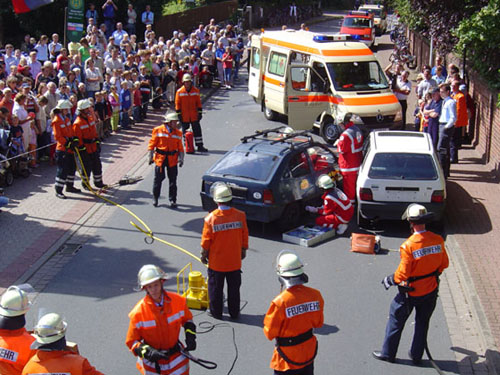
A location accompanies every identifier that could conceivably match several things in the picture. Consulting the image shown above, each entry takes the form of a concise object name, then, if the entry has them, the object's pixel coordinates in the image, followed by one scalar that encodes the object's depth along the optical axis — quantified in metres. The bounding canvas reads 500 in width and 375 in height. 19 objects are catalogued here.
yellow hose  12.27
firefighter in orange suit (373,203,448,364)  8.20
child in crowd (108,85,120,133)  20.00
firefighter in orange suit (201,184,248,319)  9.19
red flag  18.12
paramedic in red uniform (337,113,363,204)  13.97
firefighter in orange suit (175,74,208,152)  18.12
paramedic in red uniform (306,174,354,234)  12.89
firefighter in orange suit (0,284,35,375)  5.97
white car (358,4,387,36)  47.81
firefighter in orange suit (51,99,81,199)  14.70
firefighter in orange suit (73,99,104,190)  14.82
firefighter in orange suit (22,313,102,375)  5.57
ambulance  18.89
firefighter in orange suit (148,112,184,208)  14.13
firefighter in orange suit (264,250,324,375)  6.77
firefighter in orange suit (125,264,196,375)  6.42
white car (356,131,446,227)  12.59
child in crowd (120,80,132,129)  20.45
